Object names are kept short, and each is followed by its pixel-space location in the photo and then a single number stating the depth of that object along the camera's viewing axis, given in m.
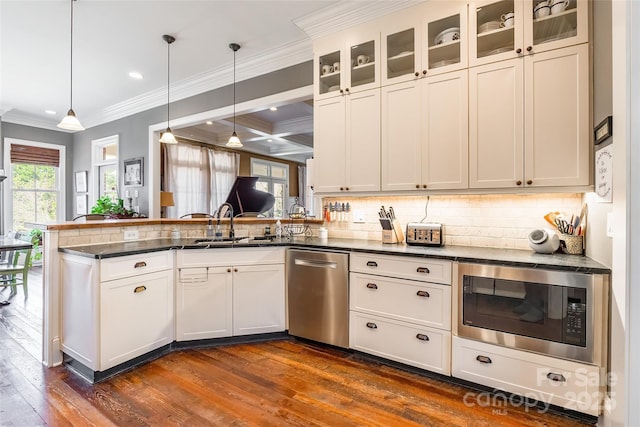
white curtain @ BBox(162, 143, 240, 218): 5.95
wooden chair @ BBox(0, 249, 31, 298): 3.93
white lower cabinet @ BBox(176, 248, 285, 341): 2.71
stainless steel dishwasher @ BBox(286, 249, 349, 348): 2.61
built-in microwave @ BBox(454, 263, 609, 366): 1.74
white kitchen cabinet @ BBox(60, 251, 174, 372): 2.21
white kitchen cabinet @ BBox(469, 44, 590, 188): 2.03
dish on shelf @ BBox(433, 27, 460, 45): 2.47
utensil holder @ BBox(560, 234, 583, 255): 2.16
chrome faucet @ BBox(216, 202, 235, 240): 3.10
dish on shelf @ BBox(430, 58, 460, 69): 2.49
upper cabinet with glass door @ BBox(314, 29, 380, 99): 2.81
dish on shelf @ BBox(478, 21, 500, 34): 2.34
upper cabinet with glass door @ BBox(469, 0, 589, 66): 2.05
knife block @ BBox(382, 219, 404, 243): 2.82
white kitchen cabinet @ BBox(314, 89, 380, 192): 2.79
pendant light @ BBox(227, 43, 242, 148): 3.52
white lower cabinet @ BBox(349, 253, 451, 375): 2.19
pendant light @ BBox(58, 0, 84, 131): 2.95
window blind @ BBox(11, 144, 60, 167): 5.96
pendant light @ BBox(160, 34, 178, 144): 3.87
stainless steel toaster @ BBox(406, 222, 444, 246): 2.62
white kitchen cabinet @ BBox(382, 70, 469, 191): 2.41
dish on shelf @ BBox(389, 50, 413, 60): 2.67
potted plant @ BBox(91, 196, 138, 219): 4.95
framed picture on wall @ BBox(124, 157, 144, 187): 5.20
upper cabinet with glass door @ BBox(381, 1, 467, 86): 2.44
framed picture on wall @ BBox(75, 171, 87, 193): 6.39
